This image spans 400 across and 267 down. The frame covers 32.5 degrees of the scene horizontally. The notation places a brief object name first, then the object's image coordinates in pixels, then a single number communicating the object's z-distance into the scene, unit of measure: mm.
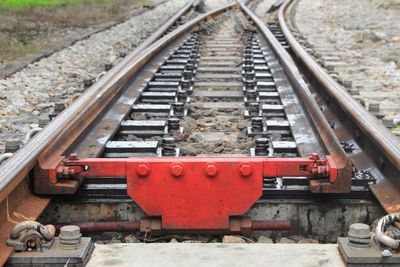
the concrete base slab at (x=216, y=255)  2324
